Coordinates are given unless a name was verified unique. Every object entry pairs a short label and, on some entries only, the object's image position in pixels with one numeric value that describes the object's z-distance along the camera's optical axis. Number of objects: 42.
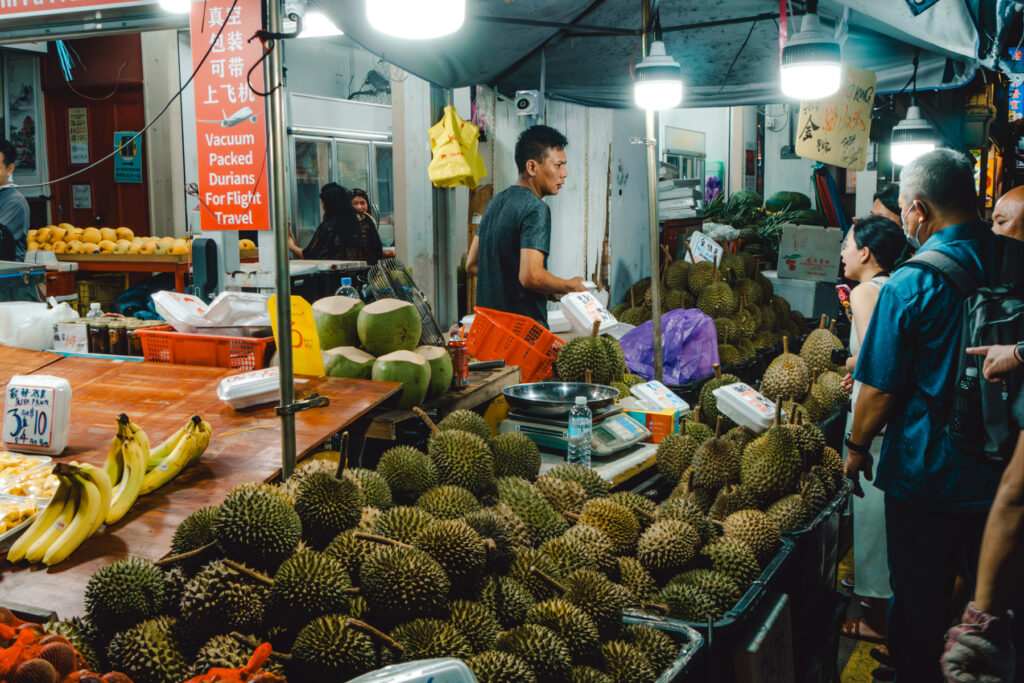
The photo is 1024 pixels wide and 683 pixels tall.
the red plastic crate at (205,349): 2.94
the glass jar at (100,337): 3.41
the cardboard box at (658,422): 3.26
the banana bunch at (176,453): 2.17
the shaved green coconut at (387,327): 2.94
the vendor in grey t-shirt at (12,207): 5.49
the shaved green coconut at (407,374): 2.79
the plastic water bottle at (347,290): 3.77
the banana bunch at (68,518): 1.85
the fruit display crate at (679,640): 1.56
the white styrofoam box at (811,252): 7.00
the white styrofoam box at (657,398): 3.40
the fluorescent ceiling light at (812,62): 3.48
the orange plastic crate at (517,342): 3.72
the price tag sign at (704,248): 5.76
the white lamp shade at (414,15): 1.70
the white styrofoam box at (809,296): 7.14
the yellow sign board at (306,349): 2.86
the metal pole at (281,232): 1.89
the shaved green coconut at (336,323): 3.00
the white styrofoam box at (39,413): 2.31
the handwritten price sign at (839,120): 4.93
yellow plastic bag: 5.41
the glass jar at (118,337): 3.36
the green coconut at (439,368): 2.95
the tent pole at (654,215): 3.90
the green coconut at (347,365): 2.88
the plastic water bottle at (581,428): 2.88
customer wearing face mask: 2.46
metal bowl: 2.98
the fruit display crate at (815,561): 2.39
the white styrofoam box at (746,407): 3.02
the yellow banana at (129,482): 1.99
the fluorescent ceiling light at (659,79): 3.65
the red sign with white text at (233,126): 3.81
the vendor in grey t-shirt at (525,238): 4.01
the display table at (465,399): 2.58
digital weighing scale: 2.96
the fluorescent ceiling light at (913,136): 6.05
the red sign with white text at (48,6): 4.14
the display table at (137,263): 6.25
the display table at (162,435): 1.81
